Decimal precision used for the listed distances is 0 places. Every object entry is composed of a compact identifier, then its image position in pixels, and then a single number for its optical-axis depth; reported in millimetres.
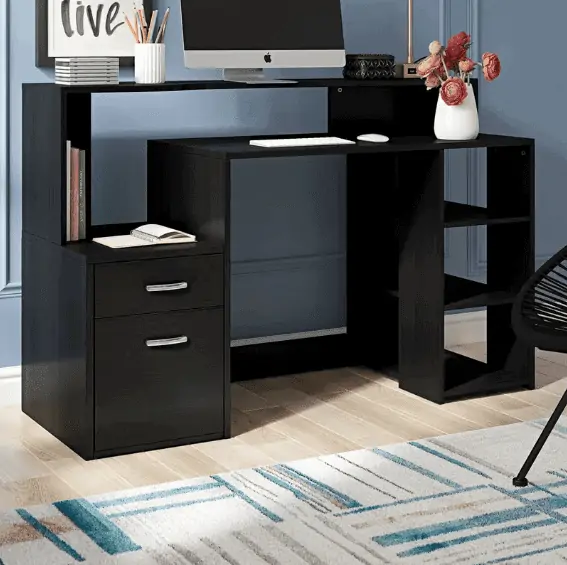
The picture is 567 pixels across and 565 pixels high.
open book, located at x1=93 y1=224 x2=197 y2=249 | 4712
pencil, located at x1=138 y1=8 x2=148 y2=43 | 4895
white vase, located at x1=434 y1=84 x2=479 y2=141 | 5305
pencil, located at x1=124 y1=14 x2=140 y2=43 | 4858
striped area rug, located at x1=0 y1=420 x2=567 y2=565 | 3668
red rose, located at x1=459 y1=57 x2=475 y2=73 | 5254
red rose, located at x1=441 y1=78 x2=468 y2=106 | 5228
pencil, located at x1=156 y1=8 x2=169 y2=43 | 4901
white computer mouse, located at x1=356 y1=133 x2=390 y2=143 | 5200
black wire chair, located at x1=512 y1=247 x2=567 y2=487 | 4115
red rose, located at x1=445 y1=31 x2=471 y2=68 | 5271
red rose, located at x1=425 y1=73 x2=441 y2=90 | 5297
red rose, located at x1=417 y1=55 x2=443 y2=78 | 5262
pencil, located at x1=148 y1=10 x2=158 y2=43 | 4881
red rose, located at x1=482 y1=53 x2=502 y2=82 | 5285
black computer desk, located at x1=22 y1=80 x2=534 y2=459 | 4586
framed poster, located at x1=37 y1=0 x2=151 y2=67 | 5139
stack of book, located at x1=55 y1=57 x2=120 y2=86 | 4686
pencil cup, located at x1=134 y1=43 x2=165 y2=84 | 4884
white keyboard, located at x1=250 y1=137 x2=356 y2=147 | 4915
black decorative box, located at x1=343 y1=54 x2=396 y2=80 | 5475
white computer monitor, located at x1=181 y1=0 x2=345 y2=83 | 5116
